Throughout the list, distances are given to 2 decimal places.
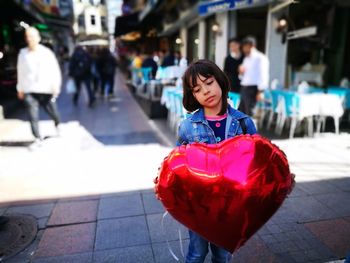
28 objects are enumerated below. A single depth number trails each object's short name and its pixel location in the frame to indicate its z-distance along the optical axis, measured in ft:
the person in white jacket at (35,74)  18.24
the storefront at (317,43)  31.02
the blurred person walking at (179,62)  35.70
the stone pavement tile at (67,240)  9.53
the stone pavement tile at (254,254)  8.82
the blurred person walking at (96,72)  43.19
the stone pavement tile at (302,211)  11.09
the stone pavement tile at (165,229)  10.07
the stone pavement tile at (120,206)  11.66
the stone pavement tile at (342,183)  13.55
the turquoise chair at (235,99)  19.27
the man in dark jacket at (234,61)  22.71
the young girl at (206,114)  5.97
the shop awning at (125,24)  76.33
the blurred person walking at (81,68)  35.65
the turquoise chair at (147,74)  39.52
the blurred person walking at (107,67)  40.73
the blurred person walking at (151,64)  39.75
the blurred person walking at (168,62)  39.75
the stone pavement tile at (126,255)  8.98
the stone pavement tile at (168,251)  8.96
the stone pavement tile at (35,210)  11.89
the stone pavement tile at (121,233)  9.77
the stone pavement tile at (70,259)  9.04
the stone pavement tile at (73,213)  11.30
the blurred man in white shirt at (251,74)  21.63
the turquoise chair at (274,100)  23.48
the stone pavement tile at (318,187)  13.25
